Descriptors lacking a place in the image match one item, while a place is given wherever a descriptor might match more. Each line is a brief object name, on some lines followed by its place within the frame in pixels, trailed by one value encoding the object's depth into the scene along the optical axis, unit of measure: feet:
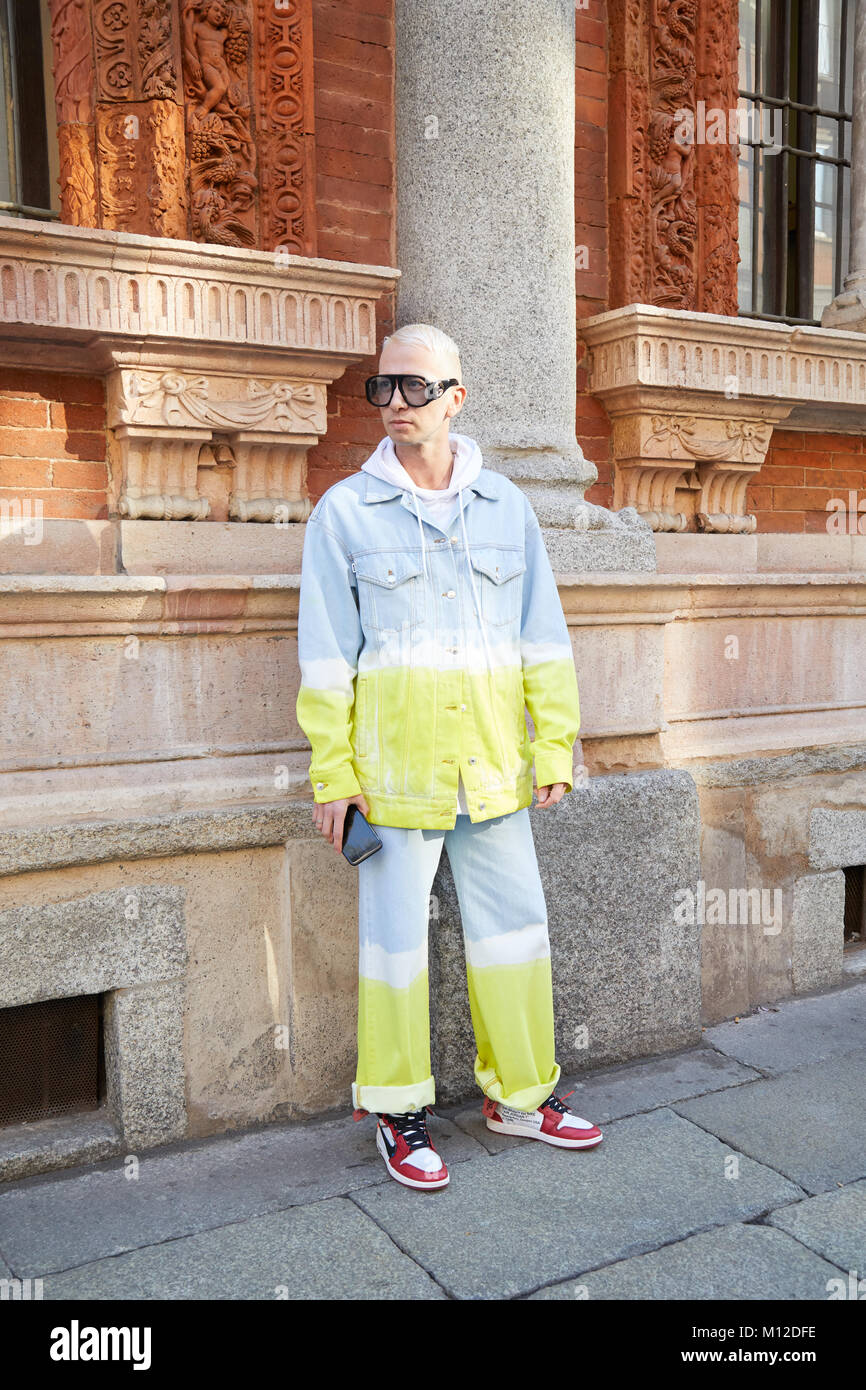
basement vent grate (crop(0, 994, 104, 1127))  9.58
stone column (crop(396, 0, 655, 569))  11.50
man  9.04
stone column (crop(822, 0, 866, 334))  16.40
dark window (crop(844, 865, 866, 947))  14.75
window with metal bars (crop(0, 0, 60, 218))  11.98
